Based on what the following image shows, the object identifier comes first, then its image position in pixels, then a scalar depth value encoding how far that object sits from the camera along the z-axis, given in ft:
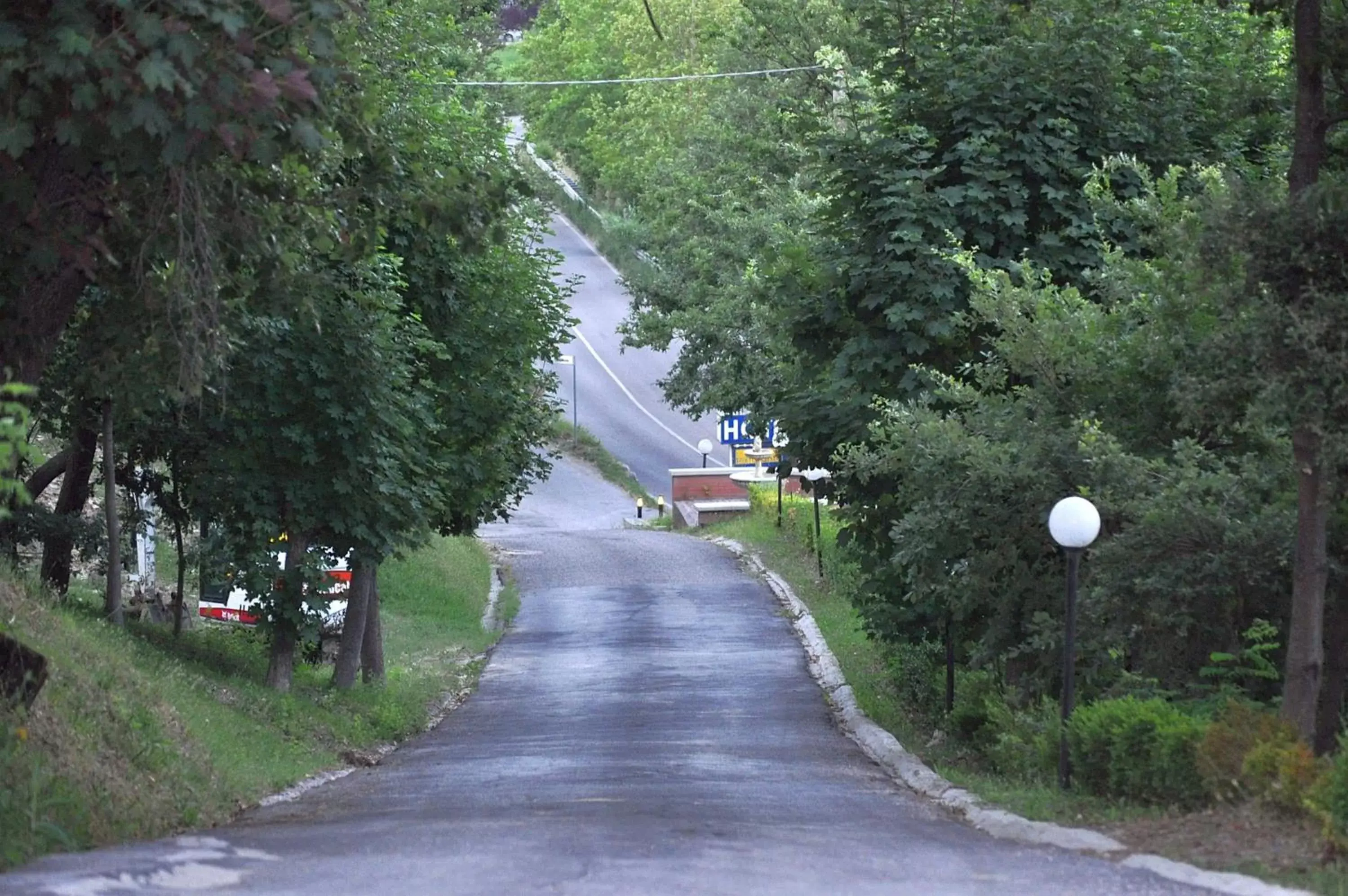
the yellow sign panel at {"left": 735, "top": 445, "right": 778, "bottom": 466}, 171.01
